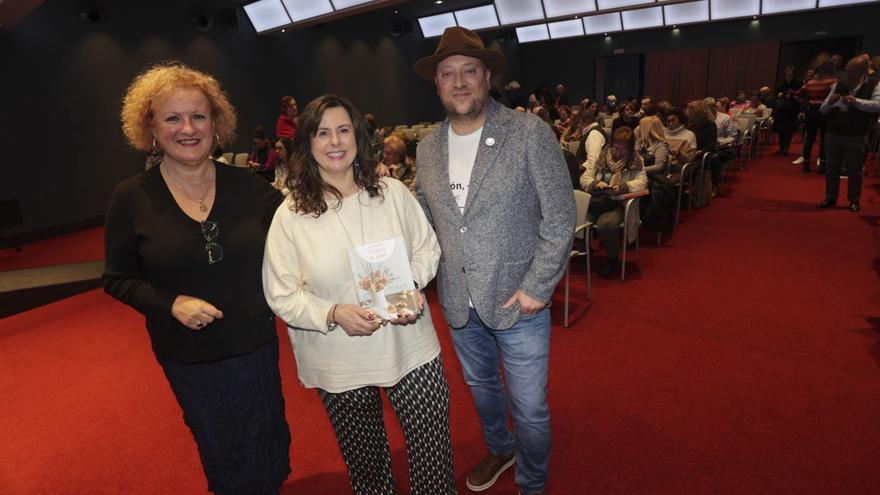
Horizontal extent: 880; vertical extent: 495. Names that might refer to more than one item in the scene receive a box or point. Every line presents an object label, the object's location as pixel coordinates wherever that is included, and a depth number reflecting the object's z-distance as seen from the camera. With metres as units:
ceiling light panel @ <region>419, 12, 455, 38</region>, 17.00
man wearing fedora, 1.77
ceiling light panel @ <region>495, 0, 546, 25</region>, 15.23
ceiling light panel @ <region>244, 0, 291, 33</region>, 11.97
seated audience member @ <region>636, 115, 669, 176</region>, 5.76
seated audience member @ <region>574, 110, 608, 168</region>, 5.49
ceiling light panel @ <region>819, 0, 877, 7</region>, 14.35
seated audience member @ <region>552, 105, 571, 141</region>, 9.98
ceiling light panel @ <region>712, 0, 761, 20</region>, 15.49
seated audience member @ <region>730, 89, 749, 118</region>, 11.30
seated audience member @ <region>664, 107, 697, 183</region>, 6.32
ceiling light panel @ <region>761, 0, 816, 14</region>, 14.84
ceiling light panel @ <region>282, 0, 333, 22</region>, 12.04
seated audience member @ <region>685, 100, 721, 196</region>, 6.84
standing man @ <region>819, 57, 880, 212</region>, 5.91
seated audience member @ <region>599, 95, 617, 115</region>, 13.83
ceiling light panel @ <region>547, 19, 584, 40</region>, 18.68
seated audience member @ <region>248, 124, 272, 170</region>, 8.49
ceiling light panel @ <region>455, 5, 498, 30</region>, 16.41
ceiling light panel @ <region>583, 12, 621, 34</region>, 17.78
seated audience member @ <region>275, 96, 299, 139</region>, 7.26
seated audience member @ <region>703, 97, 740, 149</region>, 8.05
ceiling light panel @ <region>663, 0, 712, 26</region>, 16.09
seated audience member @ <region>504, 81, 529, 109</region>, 13.70
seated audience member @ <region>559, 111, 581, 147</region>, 8.23
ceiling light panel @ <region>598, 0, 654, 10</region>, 13.84
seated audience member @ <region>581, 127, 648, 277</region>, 4.68
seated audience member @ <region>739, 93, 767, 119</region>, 11.10
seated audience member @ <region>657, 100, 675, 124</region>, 7.22
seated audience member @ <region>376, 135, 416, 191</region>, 5.12
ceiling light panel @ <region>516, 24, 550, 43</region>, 19.73
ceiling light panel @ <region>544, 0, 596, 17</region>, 14.51
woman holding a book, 1.59
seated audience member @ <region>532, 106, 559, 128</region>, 9.49
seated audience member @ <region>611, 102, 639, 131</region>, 7.74
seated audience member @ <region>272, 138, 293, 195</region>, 4.09
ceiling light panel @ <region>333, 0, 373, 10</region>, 11.32
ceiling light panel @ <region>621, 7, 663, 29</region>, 16.97
